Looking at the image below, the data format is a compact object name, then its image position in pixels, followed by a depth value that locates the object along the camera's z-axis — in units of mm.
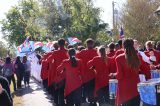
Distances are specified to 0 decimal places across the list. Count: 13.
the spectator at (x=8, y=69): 17664
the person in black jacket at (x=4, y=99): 4374
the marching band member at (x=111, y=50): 10350
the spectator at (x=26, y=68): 18738
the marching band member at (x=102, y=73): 9034
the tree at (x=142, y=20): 37253
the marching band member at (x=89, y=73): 9741
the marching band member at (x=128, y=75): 6298
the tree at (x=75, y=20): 38172
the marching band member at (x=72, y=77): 8705
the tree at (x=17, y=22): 62991
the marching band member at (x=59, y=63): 9754
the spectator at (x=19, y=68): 18754
